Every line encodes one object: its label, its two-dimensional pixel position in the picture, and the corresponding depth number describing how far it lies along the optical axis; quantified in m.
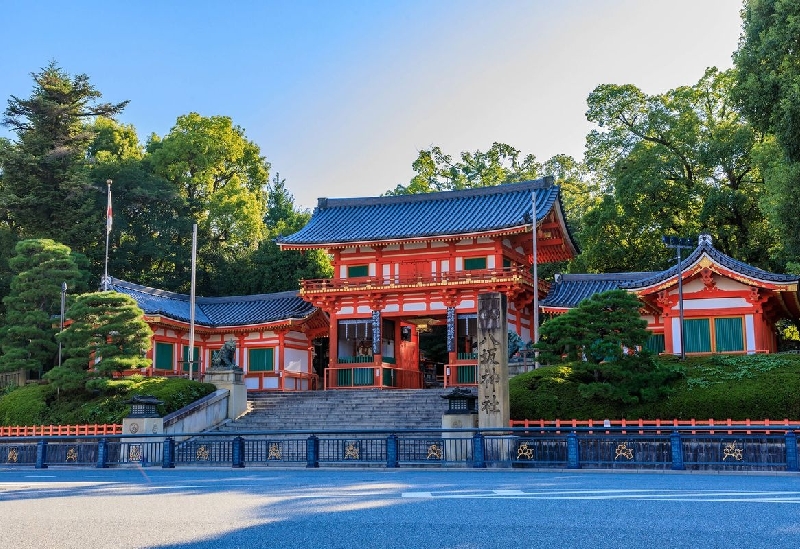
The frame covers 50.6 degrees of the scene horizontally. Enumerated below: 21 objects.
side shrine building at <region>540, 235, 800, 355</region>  30.59
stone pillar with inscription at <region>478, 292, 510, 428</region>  21.17
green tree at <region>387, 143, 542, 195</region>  56.66
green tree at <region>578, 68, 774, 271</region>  41.25
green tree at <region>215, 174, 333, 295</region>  49.72
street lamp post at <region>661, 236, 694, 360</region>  28.64
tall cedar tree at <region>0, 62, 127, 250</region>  45.94
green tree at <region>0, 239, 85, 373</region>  35.56
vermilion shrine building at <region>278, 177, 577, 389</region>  36.44
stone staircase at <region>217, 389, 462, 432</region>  29.00
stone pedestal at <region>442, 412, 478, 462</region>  19.91
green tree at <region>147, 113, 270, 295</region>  51.84
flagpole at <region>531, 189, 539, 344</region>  31.78
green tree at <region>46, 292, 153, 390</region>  31.00
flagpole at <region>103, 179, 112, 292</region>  37.25
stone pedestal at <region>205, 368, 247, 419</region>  31.06
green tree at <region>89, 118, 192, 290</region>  50.06
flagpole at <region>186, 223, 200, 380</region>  33.01
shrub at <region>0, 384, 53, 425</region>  30.98
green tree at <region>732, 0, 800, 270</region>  26.98
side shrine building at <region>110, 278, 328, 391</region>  38.84
